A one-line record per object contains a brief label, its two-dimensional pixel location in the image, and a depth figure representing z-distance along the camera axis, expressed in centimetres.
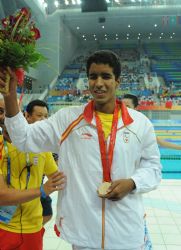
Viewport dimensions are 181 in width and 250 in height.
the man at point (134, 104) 339
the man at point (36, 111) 256
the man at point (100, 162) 145
